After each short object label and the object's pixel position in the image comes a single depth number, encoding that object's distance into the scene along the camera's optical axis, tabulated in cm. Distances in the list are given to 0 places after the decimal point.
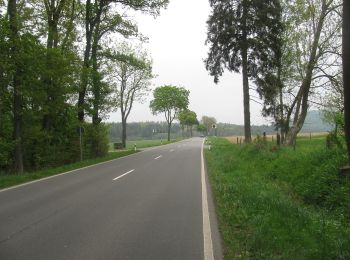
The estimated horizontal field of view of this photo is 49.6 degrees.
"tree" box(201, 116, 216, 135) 14335
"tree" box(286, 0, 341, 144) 2380
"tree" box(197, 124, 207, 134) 13750
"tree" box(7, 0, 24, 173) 1767
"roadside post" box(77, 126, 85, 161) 2452
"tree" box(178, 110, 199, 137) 10538
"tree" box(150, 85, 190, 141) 8262
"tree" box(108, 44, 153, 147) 5222
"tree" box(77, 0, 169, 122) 2698
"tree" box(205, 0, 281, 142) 2709
